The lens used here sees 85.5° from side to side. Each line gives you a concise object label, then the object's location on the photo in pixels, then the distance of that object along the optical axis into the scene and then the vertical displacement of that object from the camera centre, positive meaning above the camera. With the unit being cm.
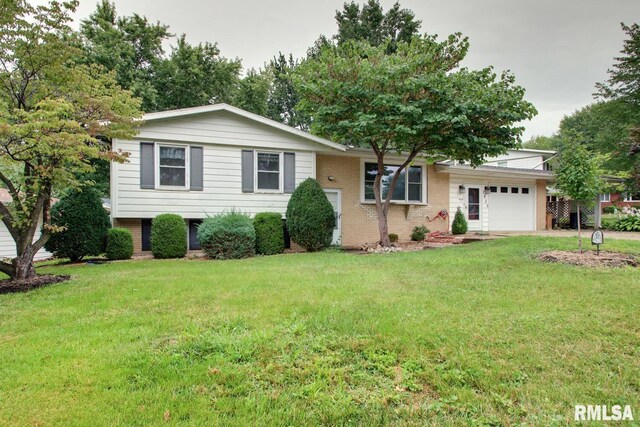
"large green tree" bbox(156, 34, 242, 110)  2122 +861
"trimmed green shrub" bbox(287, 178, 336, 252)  1020 -14
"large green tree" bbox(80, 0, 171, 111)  1795 +968
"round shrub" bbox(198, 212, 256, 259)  905 -66
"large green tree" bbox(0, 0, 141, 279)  536 +167
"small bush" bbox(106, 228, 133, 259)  908 -83
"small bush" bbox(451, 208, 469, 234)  1408 -50
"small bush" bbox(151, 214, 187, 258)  937 -67
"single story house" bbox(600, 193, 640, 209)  2897 +81
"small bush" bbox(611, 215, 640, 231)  1516 -56
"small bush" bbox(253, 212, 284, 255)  1012 -61
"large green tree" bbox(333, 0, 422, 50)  2494 +1375
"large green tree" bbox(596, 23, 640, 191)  2044 +826
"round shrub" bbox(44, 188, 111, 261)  855 -33
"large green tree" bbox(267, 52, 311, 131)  2798 +925
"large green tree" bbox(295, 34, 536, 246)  922 +314
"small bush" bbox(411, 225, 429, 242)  1324 -81
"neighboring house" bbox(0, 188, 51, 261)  1491 -147
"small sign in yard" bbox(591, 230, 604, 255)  661 -51
